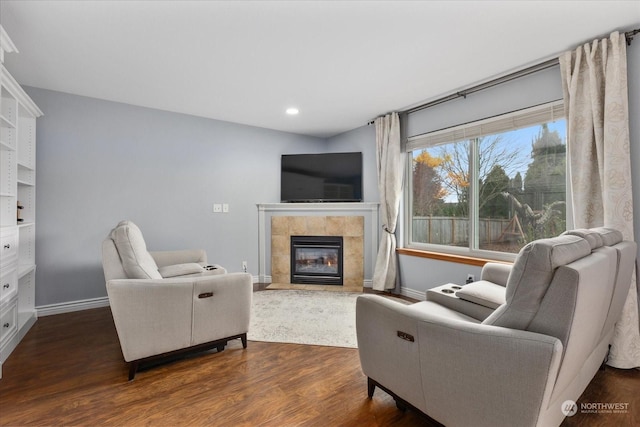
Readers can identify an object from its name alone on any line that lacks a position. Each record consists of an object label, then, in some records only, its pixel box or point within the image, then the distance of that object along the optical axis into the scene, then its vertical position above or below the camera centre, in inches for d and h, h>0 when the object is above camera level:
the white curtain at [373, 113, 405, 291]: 154.3 +13.0
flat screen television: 179.6 +23.7
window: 107.8 +13.3
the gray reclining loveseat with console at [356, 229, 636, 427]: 42.8 -20.7
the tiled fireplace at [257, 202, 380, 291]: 169.5 -9.7
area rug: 103.2 -40.4
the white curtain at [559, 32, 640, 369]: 83.6 +19.9
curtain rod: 86.0 +50.9
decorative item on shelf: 109.6 +2.5
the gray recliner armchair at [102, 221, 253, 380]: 77.8 -24.1
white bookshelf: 91.1 +3.1
